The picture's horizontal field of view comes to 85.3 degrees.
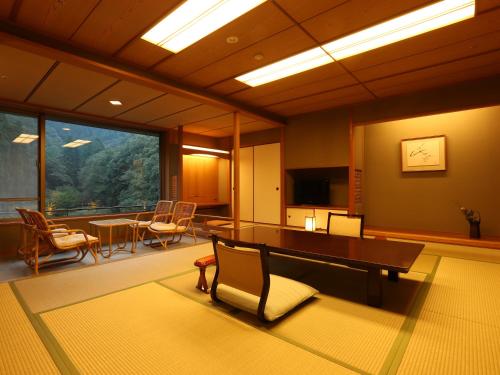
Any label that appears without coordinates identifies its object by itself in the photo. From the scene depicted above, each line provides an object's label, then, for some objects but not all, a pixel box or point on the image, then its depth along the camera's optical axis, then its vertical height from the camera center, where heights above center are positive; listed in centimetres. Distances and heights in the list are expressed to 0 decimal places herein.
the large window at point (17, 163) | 432 +44
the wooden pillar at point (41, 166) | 457 +40
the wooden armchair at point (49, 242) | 331 -67
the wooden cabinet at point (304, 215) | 545 -55
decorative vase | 433 -68
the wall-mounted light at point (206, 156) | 718 +89
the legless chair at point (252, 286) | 198 -79
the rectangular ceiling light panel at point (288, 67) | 315 +155
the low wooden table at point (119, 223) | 419 -58
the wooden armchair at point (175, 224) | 462 -64
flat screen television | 575 -6
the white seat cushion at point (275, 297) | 203 -87
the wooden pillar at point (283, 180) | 605 +18
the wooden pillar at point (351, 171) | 505 +32
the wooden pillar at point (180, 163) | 608 +59
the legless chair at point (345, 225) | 337 -47
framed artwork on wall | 493 +64
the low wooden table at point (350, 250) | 219 -58
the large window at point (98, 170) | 483 +40
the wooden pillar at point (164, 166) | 634 +54
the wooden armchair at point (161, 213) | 532 -49
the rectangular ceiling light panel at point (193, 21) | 225 +152
